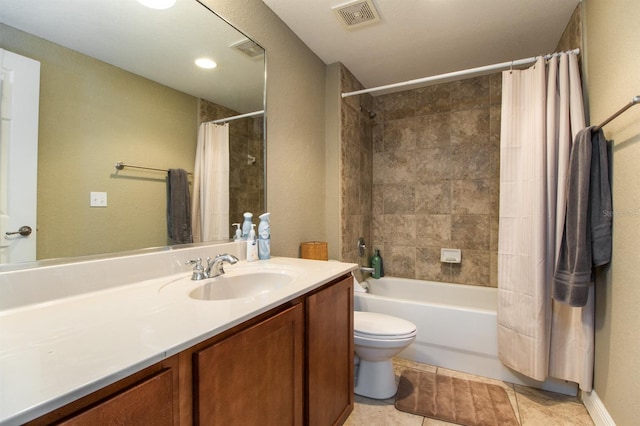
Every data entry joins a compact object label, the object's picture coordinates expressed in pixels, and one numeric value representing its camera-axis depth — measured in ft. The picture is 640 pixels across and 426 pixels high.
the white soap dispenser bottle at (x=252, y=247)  5.39
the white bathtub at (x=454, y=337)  6.56
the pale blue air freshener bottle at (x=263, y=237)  5.50
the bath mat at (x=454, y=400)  5.37
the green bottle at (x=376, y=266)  9.89
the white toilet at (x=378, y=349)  5.62
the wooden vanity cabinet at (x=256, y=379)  1.87
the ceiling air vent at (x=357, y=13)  5.93
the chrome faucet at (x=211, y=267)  4.08
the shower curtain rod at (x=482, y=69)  6.08
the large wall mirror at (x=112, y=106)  3.11
